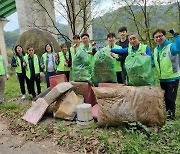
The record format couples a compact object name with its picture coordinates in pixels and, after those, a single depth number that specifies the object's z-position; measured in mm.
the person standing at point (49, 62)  3829
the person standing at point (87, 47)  3066
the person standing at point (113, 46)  2952
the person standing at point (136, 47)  2549
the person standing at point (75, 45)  3381
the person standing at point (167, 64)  2377
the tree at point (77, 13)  7179
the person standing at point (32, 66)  3919
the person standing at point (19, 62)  3943
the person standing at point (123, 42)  2919
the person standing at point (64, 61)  3680
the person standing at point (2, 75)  3914
